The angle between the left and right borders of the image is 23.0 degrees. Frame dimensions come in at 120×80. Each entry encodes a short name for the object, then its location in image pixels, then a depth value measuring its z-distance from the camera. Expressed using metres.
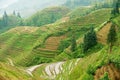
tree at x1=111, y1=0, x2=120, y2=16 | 130.50
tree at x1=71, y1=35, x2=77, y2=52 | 126.54
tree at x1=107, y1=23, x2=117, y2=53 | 78.69
